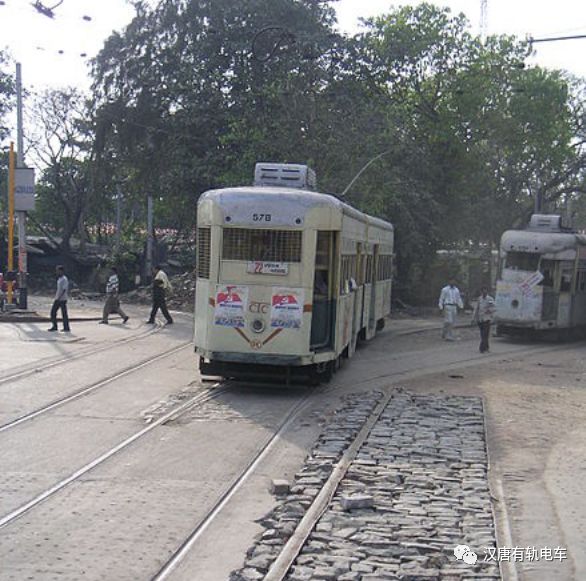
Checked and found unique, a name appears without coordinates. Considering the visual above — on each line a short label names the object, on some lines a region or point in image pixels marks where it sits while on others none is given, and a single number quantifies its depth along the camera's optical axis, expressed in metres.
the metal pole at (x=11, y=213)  27.34
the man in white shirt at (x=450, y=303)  24.75
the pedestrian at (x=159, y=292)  25.53
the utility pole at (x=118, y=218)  48.20
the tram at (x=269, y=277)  13.94
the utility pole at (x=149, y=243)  39.75
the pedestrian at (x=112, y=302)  25.83
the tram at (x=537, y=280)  25.17
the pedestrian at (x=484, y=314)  22.23
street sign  27.44
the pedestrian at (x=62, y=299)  23.30
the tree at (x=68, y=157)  44.47
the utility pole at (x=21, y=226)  26.74
